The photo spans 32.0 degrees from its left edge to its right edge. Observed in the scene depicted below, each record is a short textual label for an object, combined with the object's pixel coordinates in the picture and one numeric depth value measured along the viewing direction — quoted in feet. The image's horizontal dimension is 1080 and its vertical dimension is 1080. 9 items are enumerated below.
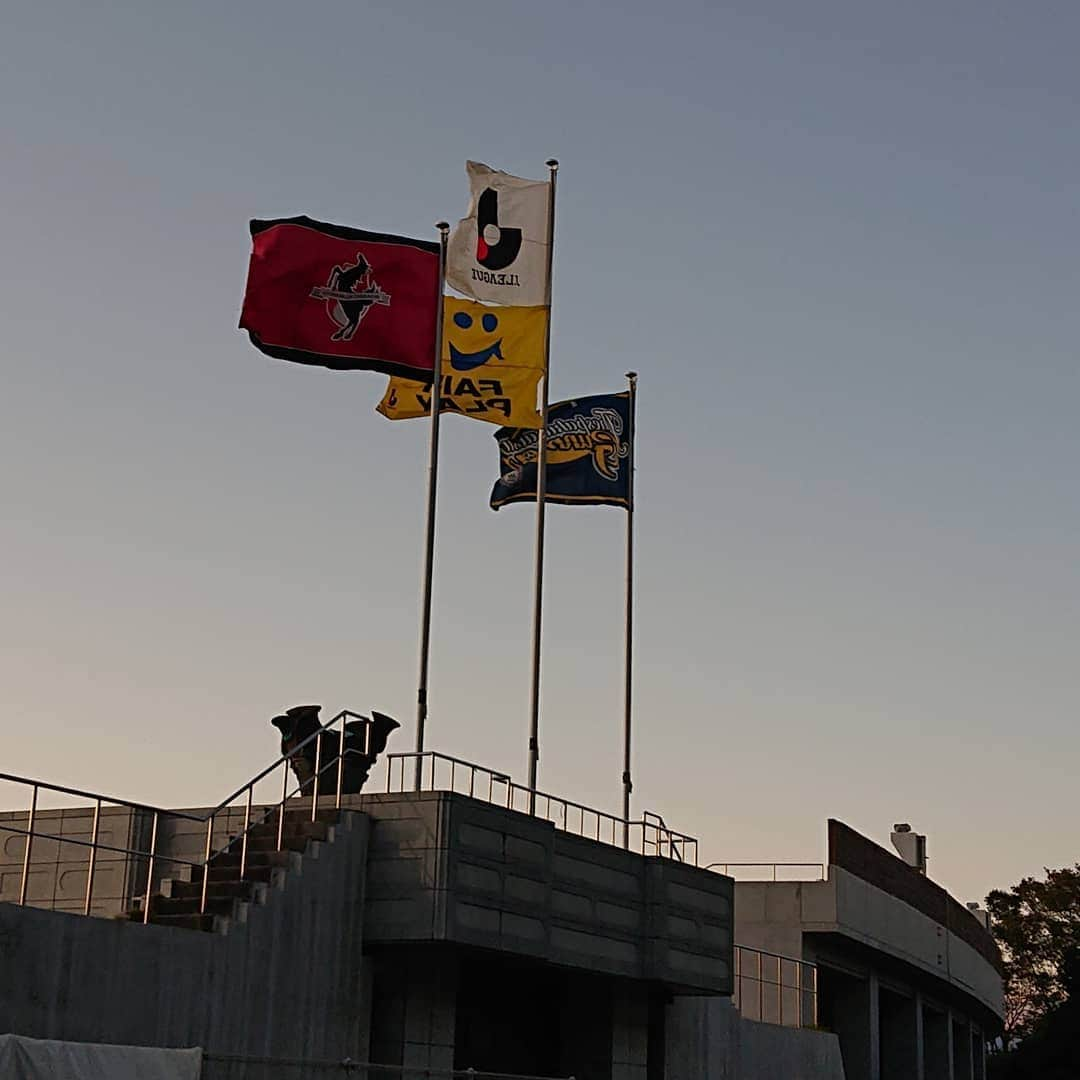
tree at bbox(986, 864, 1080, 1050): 344.20
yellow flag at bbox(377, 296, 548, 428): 96.89
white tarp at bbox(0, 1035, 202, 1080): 56.54
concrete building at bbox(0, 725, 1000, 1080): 70.95
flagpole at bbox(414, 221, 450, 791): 90.07
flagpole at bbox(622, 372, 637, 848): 111.45
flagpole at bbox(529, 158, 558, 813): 99.14
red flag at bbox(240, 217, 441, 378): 88.89
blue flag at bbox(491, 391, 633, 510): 107.76
